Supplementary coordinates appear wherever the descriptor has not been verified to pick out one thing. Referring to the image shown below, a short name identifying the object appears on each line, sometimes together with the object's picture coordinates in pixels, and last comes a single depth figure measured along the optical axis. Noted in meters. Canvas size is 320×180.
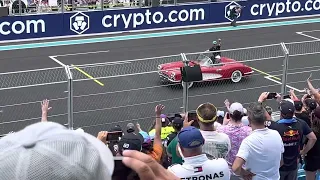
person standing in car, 15.14
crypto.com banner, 22.84
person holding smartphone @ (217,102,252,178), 6.51
